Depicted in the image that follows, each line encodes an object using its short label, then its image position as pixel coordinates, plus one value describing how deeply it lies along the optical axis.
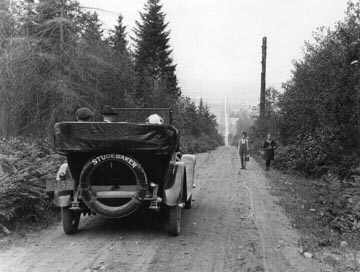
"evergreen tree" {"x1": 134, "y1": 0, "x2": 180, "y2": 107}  40.38
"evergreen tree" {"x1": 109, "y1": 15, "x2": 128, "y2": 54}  44.41
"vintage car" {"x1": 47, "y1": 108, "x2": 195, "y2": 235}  6.41
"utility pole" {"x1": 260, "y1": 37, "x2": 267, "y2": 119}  32.31
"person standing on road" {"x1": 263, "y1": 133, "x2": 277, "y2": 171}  18.41
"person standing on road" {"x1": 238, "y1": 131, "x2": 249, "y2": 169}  18.66
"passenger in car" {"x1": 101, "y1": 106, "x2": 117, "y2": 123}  7.91
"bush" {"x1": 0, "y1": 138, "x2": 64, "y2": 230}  7.04
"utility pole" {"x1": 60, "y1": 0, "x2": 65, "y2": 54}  14.88
